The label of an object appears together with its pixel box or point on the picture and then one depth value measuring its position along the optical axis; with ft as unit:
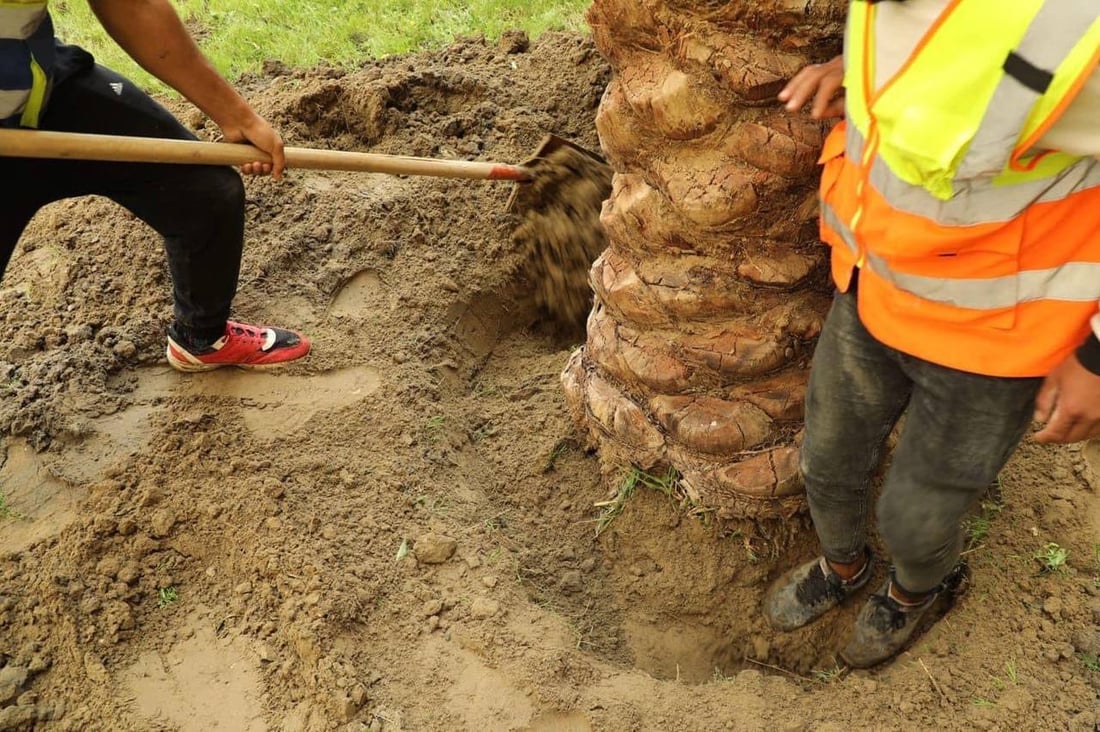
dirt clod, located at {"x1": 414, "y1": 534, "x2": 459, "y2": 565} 7.96
